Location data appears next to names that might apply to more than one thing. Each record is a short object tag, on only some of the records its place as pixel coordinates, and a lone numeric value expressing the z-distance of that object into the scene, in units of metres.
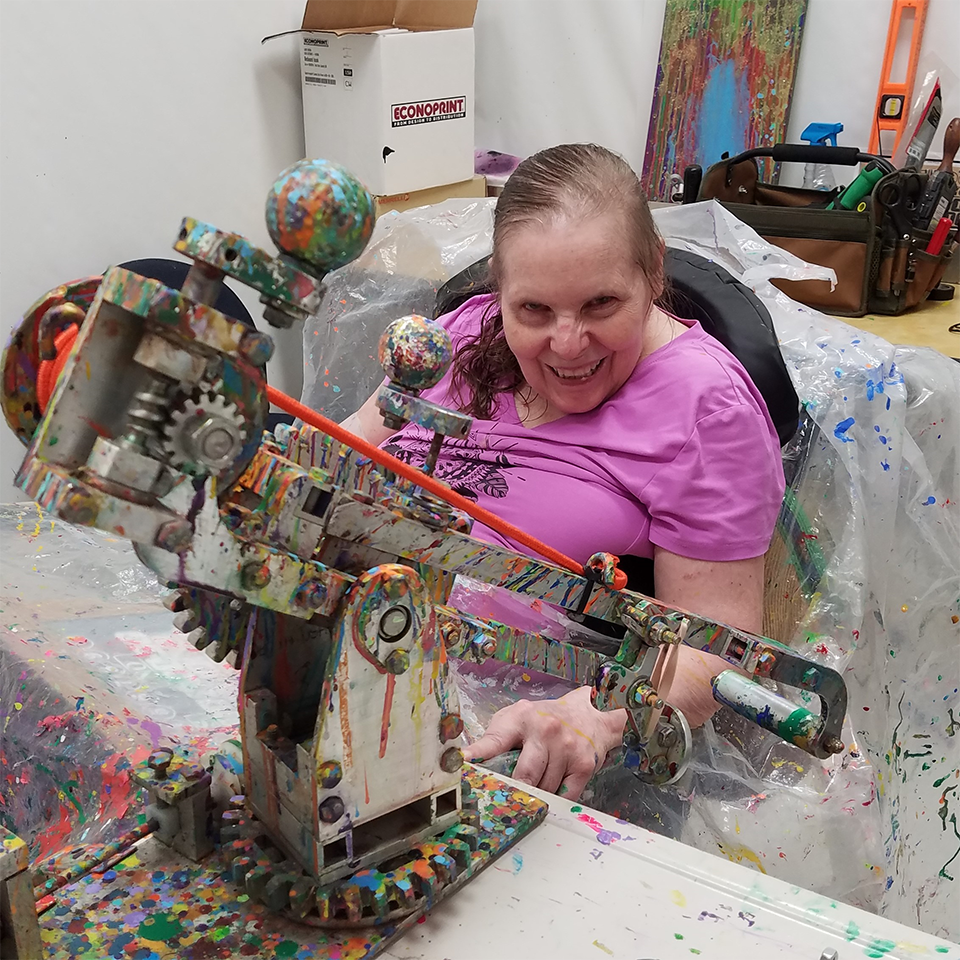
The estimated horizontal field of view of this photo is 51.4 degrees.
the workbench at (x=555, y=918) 0.56
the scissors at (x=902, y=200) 1.94
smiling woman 1.10
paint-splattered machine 0.44
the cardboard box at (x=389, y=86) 2.24
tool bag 1.95
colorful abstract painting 2.29
